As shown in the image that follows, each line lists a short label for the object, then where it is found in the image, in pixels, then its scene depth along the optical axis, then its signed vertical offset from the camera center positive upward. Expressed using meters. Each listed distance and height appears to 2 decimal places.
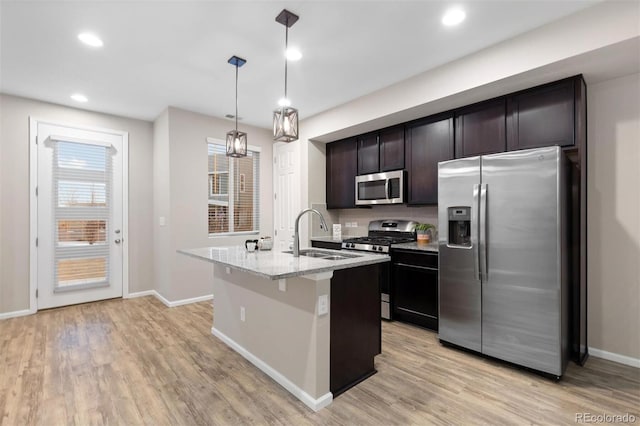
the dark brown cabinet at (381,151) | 4.01 +0.86
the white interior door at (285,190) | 5.02 +0.40
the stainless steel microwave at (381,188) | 3.95 +0.34
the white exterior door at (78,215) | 4.11 -0.02
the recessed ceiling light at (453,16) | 2.29 +1.50
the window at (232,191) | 4.84 +0.37
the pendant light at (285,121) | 2.28 +0.68
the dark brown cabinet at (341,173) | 4.62 +0.62
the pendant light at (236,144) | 2.82 +0.63
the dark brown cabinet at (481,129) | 3.05 +0.88
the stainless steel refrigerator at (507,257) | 2.32 -0.35
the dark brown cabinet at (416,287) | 3.29 -0.82
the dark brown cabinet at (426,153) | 3.51 +0.72
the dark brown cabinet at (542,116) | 2.64 +0.87
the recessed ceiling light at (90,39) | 2.62 +1.51
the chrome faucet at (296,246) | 2.52 -0.27
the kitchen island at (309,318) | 2.05 -0.79
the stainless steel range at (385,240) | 3.70 -0.35
